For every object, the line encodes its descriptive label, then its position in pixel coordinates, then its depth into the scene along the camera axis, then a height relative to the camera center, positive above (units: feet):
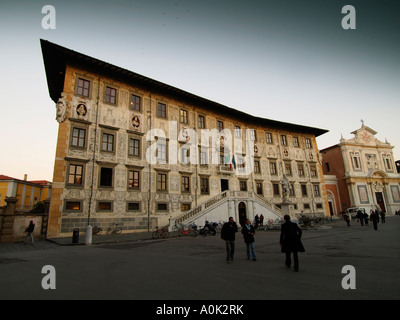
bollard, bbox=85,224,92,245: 45.72 -2.54
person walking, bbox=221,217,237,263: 25.52 -1.96
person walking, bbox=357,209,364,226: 76.81 -0.79
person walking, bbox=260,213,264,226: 82.37 -1.13
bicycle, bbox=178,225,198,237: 59.25 -2.89
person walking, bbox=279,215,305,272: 20.70 -2.12
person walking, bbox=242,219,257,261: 26.05 -2.08
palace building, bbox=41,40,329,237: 60.18 +21.01
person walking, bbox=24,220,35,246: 46.26 -0.30
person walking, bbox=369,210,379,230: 58.36 -1.49
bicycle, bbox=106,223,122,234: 60.73 -1.81
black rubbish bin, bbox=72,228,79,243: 45.80 -2.22
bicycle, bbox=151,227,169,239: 55.67 -3.02
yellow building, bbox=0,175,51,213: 156.46 +26.12
